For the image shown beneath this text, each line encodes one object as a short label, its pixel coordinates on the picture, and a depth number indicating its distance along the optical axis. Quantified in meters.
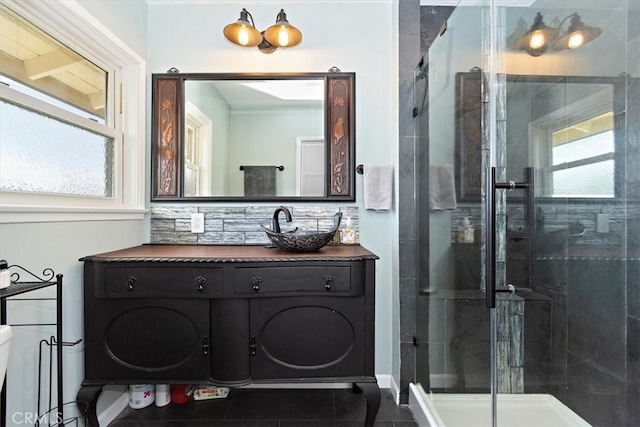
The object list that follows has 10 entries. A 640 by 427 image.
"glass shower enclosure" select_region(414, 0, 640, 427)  1.34
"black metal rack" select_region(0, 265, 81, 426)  0.96
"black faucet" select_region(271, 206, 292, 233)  1.67
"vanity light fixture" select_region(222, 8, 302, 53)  1.76
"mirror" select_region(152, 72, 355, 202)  1.89
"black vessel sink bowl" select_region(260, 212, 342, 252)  1.52
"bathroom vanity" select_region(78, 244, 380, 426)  1.38
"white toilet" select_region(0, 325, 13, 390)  0.77
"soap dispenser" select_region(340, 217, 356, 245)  1.87
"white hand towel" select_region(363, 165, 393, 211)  1.81
